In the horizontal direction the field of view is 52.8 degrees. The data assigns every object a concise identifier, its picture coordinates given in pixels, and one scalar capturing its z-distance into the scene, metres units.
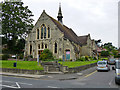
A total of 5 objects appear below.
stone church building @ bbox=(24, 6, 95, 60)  31.91
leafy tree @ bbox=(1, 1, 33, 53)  28.06
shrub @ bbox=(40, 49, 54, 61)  27.86
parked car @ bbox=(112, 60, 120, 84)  9.40
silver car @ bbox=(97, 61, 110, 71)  18.34
